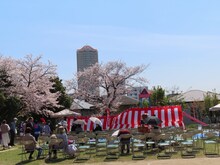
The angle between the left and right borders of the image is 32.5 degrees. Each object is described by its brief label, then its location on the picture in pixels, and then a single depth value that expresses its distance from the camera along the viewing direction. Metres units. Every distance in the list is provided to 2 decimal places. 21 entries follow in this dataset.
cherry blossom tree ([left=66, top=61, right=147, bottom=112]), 41.38
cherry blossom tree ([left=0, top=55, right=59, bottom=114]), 31.41
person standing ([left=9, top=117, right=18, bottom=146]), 21.06
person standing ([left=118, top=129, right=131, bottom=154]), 14.24
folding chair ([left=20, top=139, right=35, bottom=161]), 13.86
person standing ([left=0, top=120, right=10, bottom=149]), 19.59
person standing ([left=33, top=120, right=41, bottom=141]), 19.38
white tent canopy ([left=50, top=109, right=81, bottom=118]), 26.20
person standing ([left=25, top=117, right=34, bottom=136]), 18.16
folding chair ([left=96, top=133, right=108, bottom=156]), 14.83
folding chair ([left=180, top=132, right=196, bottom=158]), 12.93
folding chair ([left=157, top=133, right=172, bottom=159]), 13.19
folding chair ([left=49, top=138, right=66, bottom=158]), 13.52
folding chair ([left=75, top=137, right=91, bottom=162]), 13.55
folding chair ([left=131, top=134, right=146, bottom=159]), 13.21
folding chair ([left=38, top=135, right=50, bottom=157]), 14.68
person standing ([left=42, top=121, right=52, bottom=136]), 20.29
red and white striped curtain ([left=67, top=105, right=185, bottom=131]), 21.86
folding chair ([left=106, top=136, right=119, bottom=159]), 13.71
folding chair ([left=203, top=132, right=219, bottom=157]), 13.03
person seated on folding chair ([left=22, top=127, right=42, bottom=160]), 14.02
